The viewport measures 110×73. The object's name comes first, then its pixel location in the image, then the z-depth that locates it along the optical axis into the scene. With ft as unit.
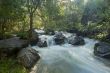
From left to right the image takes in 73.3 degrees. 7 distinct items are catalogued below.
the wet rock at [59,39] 33.61
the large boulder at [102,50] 23.10
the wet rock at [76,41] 31.80
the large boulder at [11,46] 20.80
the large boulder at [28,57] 18.17
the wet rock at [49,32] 43.20
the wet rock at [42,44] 29.21
